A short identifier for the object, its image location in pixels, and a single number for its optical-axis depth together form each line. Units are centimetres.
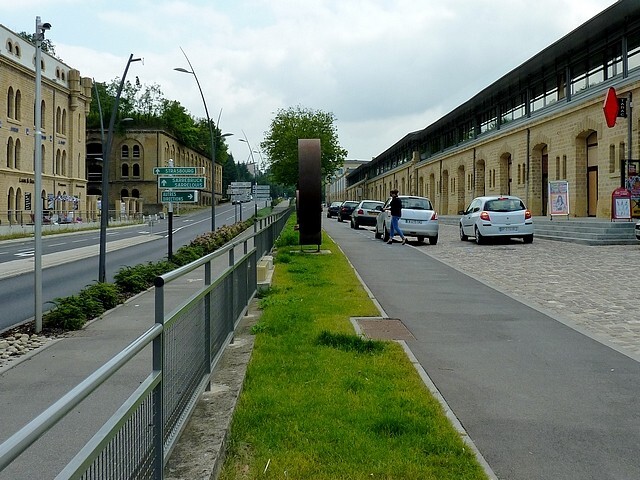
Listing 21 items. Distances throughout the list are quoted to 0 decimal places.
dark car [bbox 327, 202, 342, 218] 6531
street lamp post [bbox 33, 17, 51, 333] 923
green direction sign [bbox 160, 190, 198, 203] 1784
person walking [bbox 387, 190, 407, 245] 2389
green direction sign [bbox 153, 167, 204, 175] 1801
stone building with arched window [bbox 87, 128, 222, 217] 9425
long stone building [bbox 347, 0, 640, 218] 2862
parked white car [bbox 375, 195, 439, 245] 2517
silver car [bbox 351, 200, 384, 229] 3832
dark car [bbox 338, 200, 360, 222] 5384
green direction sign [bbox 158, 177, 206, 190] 1791
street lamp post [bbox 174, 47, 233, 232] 2781
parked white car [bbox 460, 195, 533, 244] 2430
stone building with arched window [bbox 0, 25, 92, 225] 5097
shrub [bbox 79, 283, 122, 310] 1166
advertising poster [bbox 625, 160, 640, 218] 2491
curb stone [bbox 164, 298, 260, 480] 379
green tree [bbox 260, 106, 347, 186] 6556
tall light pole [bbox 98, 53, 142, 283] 1400
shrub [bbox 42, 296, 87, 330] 998
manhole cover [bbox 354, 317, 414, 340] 838
